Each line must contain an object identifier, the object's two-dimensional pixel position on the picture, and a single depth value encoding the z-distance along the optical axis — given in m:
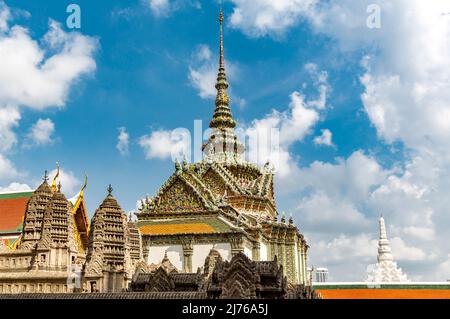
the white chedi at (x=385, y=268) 61.78
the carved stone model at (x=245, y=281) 21.28
